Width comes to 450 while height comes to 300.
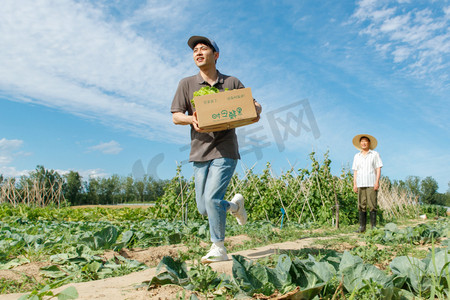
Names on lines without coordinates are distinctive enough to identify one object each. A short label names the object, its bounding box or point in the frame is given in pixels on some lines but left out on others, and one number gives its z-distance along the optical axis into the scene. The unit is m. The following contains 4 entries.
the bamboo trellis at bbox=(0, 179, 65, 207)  14.05
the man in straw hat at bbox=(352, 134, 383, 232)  6.10
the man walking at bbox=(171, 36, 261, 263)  2.84
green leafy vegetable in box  2.87
